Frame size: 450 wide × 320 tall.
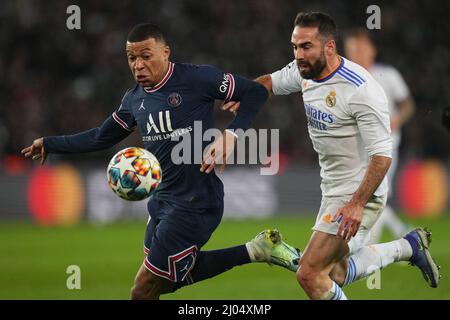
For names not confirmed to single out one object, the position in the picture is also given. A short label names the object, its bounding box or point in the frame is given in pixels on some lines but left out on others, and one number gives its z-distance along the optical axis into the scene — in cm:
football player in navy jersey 1204
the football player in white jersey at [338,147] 1123
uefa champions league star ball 1155
